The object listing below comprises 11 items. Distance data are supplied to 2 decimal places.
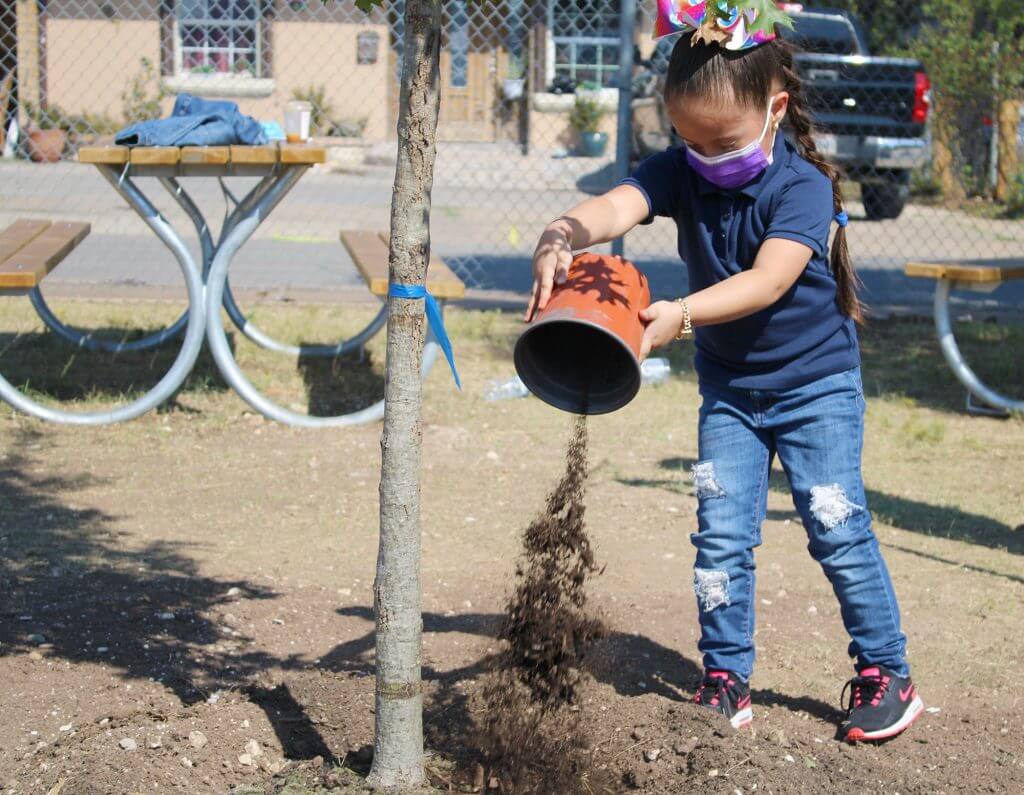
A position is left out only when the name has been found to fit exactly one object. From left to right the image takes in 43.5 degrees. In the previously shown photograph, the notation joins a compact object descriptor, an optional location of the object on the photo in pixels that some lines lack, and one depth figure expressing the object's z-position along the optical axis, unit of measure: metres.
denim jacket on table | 5.14
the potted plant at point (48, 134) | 16.70
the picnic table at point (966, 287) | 5.77
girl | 2.58
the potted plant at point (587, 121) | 19.95
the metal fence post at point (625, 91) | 6.83
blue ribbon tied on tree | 2.32
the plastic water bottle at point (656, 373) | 6.38
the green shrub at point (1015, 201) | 14.58
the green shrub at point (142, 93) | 17.50
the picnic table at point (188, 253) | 5.03
